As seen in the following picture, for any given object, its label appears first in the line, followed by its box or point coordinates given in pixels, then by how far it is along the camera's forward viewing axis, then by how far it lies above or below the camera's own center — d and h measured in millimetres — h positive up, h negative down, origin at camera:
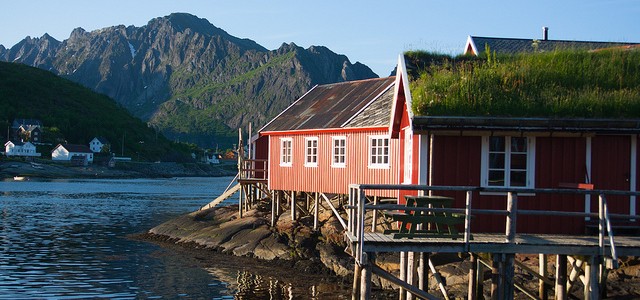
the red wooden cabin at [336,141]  28188 +755
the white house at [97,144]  187650 +2650
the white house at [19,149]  164625 +980
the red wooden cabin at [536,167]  19078 -37
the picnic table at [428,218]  16109 -1128
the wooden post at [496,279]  15688 -2277
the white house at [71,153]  170875 +312
